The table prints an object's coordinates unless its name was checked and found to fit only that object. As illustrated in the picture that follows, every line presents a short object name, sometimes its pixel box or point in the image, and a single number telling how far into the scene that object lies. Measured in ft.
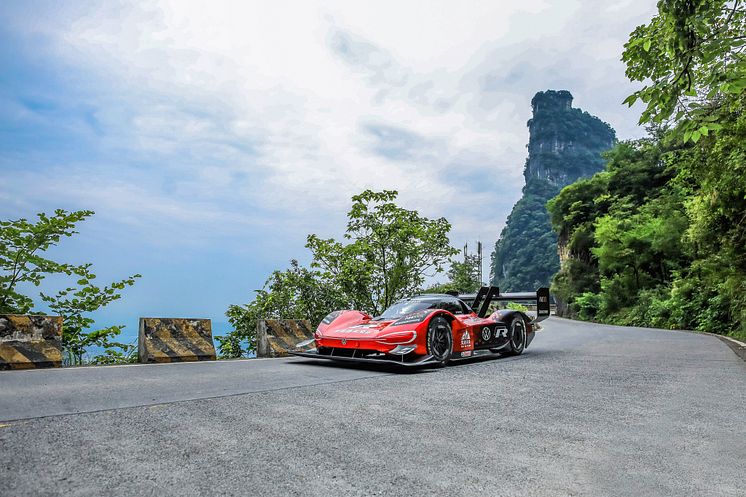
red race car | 22.82
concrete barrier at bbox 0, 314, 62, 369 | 20.72
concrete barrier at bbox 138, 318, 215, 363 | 24.91
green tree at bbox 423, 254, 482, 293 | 65.92
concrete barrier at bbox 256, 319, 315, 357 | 29.58
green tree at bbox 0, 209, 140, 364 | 23.90
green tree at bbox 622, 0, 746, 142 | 15.69
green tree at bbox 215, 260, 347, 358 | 40.91
